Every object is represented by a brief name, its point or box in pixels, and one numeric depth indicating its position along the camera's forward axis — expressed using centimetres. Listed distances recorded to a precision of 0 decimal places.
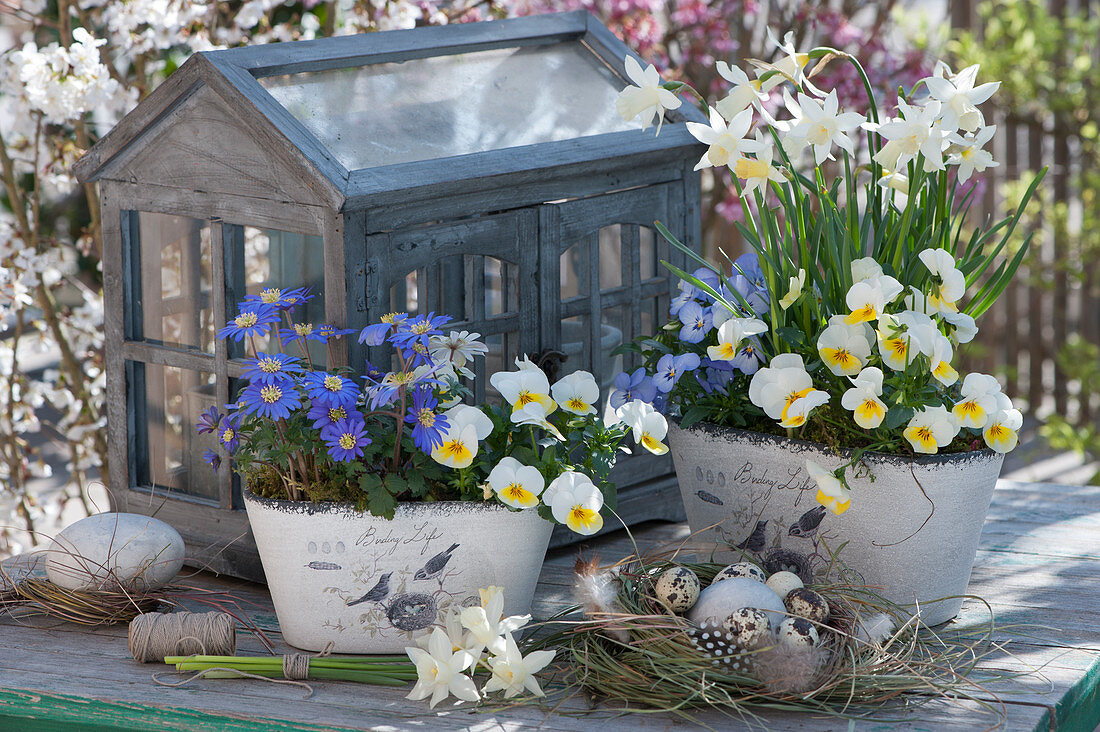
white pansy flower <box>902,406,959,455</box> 261
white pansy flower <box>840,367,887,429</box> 260
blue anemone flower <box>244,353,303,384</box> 258
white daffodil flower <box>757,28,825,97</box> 263
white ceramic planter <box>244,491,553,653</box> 260
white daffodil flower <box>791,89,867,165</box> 261
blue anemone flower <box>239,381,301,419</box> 256
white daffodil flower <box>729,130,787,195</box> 263
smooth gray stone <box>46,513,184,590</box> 270
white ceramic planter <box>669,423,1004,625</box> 265
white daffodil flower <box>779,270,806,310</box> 266
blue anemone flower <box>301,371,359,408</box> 257
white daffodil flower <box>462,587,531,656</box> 254
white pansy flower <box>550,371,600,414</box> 265
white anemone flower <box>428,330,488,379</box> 265
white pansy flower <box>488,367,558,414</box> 263
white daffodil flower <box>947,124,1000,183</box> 265
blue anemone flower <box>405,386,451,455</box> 257
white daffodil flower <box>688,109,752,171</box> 264
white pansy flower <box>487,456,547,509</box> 258
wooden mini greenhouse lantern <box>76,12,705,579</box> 270
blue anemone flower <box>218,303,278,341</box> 261
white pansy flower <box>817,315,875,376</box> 264
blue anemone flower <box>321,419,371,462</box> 257
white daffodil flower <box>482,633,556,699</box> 253
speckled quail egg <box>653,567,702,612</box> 257
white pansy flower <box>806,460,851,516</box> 262
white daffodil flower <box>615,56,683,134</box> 265
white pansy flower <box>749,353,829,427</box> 262
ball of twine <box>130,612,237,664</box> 261
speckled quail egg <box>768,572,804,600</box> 260
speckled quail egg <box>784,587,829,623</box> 255
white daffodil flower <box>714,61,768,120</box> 264
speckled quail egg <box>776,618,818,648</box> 252
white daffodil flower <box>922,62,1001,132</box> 262
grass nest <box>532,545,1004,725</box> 253
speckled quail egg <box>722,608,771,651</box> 252
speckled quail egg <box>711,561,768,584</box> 260
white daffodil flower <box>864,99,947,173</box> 259
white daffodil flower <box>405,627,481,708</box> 252
